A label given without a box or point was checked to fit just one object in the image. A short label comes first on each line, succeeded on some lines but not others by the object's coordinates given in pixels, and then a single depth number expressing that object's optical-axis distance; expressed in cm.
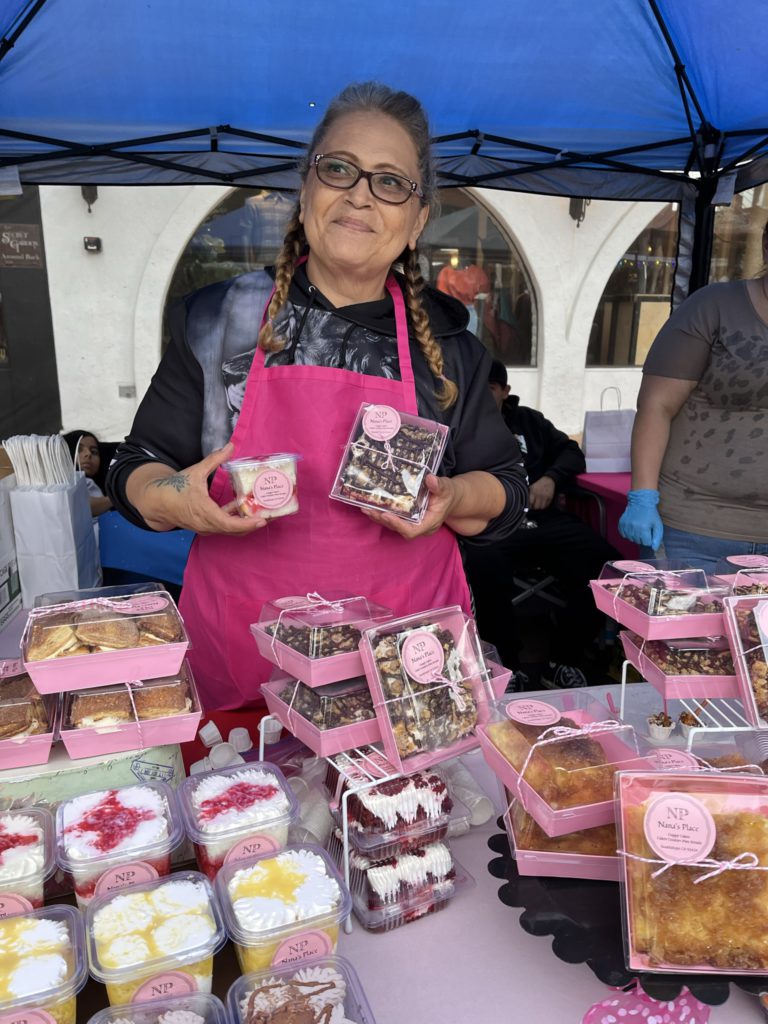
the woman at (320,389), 158
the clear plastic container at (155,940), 86
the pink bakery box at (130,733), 116
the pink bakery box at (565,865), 106
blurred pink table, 443
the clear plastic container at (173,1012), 82
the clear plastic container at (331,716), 113
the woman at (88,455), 424
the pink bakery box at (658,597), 130
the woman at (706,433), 242
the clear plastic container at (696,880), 93
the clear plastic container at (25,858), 95
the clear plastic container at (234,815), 104
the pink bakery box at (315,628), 117
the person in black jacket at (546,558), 380
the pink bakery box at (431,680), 114
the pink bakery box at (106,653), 116
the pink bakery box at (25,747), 113
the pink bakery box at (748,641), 122
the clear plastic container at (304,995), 84
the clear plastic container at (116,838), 99
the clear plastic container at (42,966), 82
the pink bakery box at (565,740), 104
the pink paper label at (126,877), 98
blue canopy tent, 250
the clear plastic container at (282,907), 91
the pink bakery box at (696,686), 128
